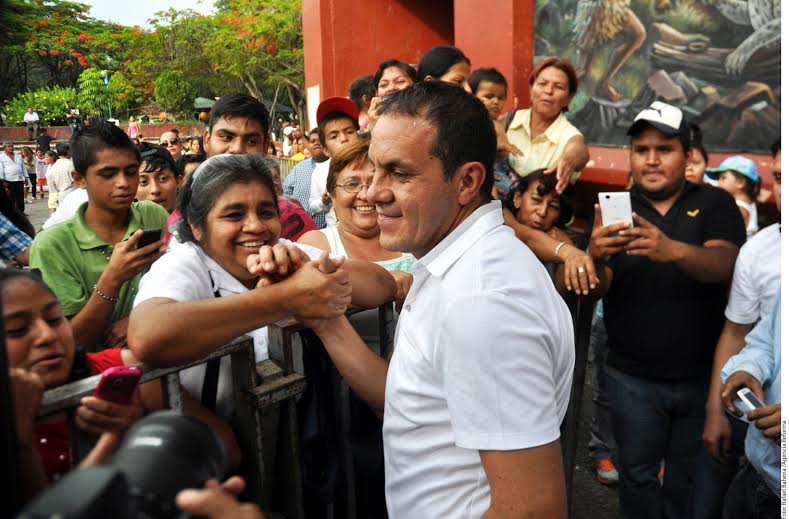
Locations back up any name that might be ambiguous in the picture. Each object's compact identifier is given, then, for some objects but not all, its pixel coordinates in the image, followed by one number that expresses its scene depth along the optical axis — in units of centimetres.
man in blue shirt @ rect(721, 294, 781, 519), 216
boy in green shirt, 253
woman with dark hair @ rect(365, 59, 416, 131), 422
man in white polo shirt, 132
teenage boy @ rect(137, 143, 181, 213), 429
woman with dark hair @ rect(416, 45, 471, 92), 423
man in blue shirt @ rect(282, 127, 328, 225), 483
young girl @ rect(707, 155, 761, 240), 441
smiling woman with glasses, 276
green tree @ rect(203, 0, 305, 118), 2547
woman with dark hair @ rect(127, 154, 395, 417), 160
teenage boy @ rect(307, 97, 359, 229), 436
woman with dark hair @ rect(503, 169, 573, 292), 357
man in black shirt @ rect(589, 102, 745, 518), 280
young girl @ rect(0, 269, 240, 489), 124
